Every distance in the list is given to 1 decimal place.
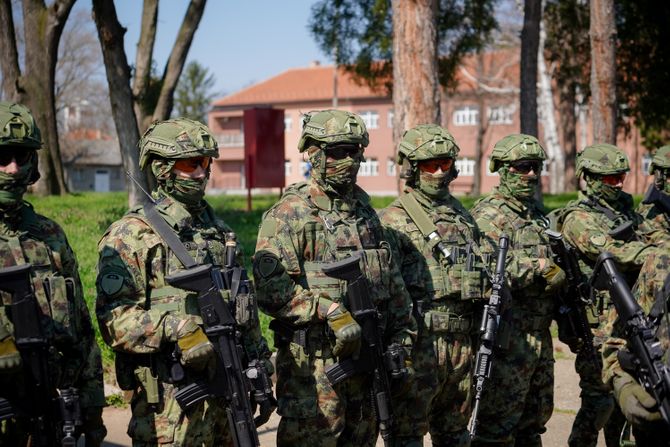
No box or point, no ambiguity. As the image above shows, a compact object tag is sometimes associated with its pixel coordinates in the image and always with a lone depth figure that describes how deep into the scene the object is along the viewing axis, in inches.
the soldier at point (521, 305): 243.8
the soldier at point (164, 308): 167.9
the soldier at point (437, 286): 220.4
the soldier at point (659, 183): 270.9
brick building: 1887.9
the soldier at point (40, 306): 156.7
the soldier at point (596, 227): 264.6
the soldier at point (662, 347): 158.1
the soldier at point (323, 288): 190.9
